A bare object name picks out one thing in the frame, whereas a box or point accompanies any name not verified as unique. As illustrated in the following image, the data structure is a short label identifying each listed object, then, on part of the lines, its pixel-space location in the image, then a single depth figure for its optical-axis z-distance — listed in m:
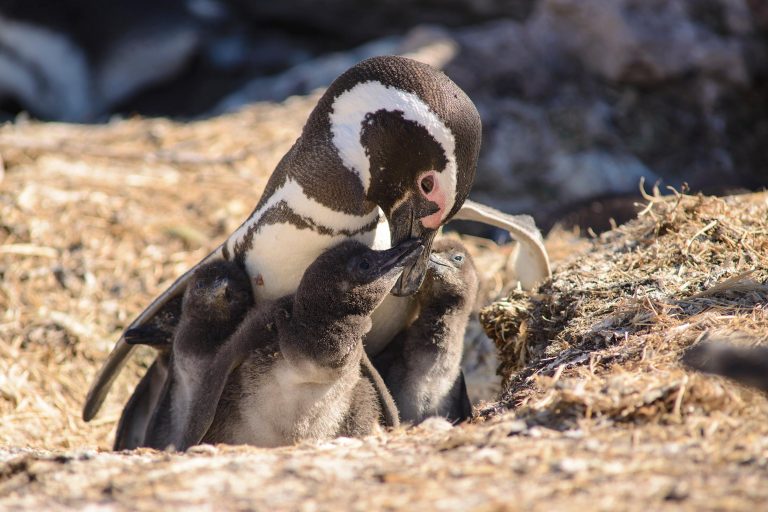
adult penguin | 6.45
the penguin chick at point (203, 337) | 6.88
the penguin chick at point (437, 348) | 7.46
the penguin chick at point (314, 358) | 6.42
